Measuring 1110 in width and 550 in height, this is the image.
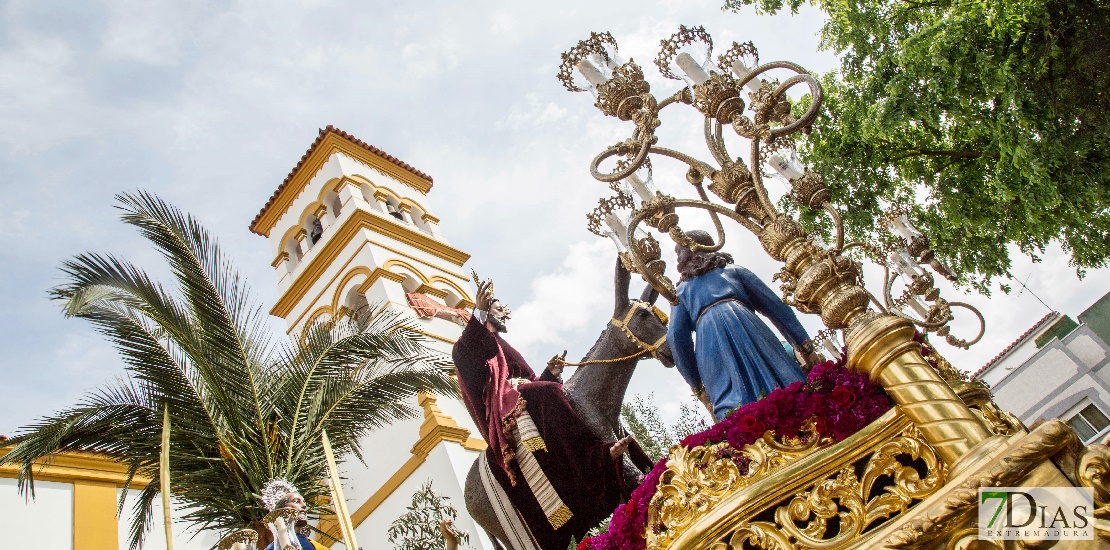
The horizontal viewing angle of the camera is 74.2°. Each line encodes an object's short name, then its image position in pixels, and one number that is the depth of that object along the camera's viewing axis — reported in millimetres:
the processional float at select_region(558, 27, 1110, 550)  2445
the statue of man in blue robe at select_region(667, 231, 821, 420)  4199
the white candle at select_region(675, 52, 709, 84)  4332
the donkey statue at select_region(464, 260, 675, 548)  6027
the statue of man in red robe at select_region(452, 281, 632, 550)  5633
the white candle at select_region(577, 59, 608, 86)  4688
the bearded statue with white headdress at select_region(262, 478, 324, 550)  4727
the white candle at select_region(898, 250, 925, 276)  5961
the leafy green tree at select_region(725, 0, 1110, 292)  6965
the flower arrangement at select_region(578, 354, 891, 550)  2971
